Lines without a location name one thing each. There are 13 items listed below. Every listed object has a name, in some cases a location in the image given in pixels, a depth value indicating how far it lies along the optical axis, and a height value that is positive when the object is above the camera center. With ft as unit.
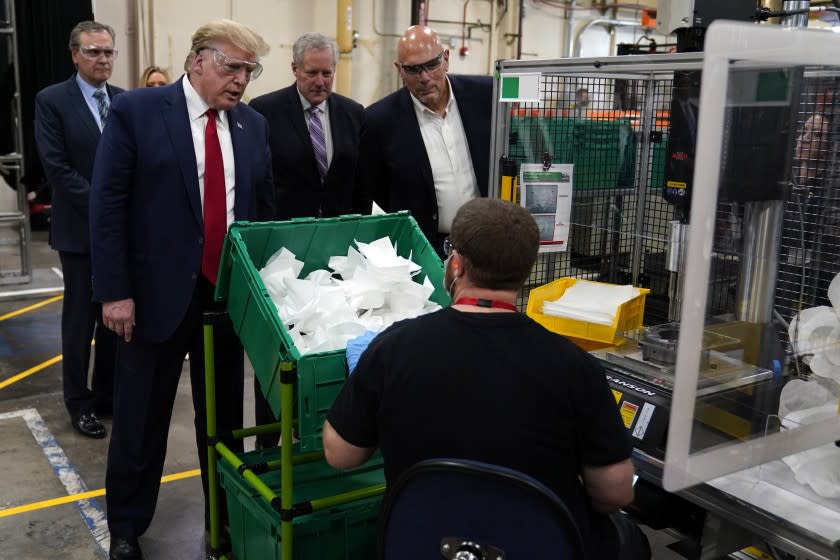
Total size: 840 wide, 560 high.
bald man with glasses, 9.64 -0.04
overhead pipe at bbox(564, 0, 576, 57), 33.63 +4.56
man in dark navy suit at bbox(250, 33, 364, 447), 10.52 +0.00
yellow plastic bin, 6.63 -1.49
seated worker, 4.42 -1.38
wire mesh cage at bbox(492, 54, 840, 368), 7.67 -0.12
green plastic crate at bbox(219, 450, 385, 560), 6.82 -3.28
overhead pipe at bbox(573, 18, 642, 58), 34.19 +5.20
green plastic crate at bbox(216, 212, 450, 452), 6.00 -1.22
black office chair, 4.05 -1.91
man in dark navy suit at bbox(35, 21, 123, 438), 11.25 -0.64
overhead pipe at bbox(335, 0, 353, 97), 28.12 +3.26
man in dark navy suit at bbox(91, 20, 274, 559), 7.53 -0.84
